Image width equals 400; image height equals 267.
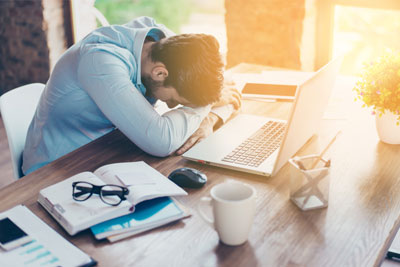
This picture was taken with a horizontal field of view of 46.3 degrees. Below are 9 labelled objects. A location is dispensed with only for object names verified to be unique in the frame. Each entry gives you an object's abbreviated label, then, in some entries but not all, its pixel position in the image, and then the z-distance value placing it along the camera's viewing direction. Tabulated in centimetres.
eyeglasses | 109
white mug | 95
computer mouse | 121
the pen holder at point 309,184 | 111
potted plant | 136
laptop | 122
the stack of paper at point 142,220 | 103
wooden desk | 96
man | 140
